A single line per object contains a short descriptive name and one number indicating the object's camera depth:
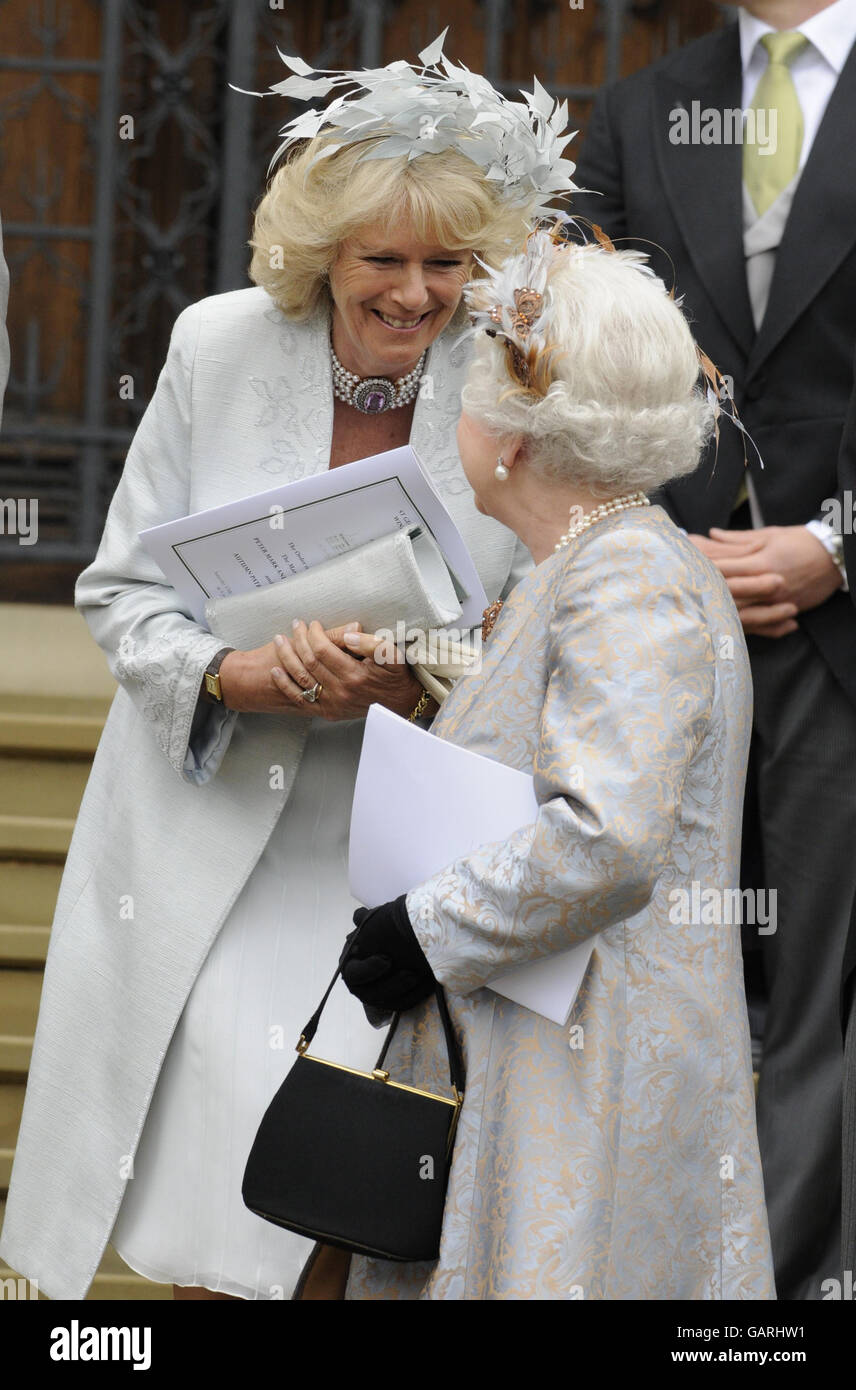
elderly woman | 3.54
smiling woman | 4.55
